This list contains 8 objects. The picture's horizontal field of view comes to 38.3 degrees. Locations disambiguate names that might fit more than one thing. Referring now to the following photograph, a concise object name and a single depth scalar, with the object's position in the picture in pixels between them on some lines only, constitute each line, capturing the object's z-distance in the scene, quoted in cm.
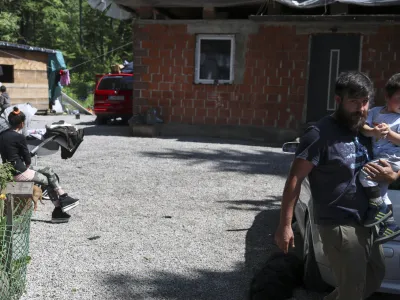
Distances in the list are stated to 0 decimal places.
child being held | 356
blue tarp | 2619
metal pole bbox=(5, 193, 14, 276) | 423
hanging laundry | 2634
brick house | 1383
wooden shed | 2298
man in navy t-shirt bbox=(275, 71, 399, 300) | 347
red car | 1947
